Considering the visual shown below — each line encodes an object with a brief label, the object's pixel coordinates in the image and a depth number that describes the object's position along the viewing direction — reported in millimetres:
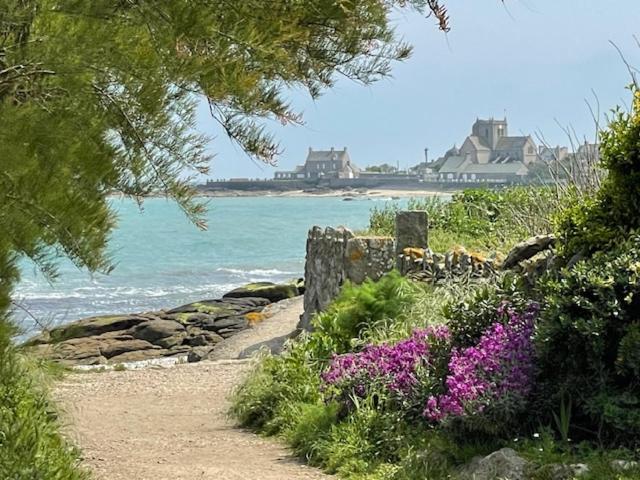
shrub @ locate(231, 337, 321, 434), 13701
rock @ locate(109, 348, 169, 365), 32945
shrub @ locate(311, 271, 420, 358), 15257
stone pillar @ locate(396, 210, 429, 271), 22526
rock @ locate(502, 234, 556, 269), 13740
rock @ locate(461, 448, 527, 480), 8770
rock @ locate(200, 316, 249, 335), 38085
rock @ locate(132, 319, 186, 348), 37249
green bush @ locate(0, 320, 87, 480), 6614
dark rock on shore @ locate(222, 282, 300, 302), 44897
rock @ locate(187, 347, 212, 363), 29765
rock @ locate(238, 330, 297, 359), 26808
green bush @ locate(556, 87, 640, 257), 10915
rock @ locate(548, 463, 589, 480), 8469
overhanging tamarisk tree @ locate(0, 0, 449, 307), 5883
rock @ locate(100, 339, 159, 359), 34463
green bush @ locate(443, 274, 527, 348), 11325
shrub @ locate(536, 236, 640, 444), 9243
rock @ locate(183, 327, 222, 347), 35887
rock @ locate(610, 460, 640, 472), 8414
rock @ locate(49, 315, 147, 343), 38457
